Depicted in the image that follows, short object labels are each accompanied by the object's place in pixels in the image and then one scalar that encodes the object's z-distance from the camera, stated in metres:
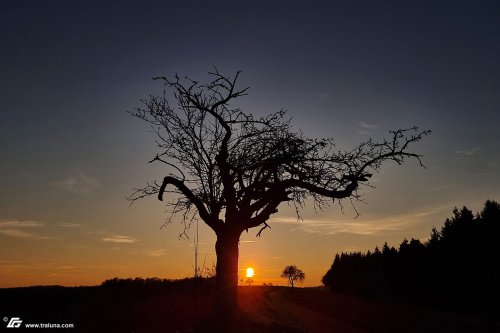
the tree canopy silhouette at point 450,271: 51.28
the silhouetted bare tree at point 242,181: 14.57
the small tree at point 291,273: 163.12
